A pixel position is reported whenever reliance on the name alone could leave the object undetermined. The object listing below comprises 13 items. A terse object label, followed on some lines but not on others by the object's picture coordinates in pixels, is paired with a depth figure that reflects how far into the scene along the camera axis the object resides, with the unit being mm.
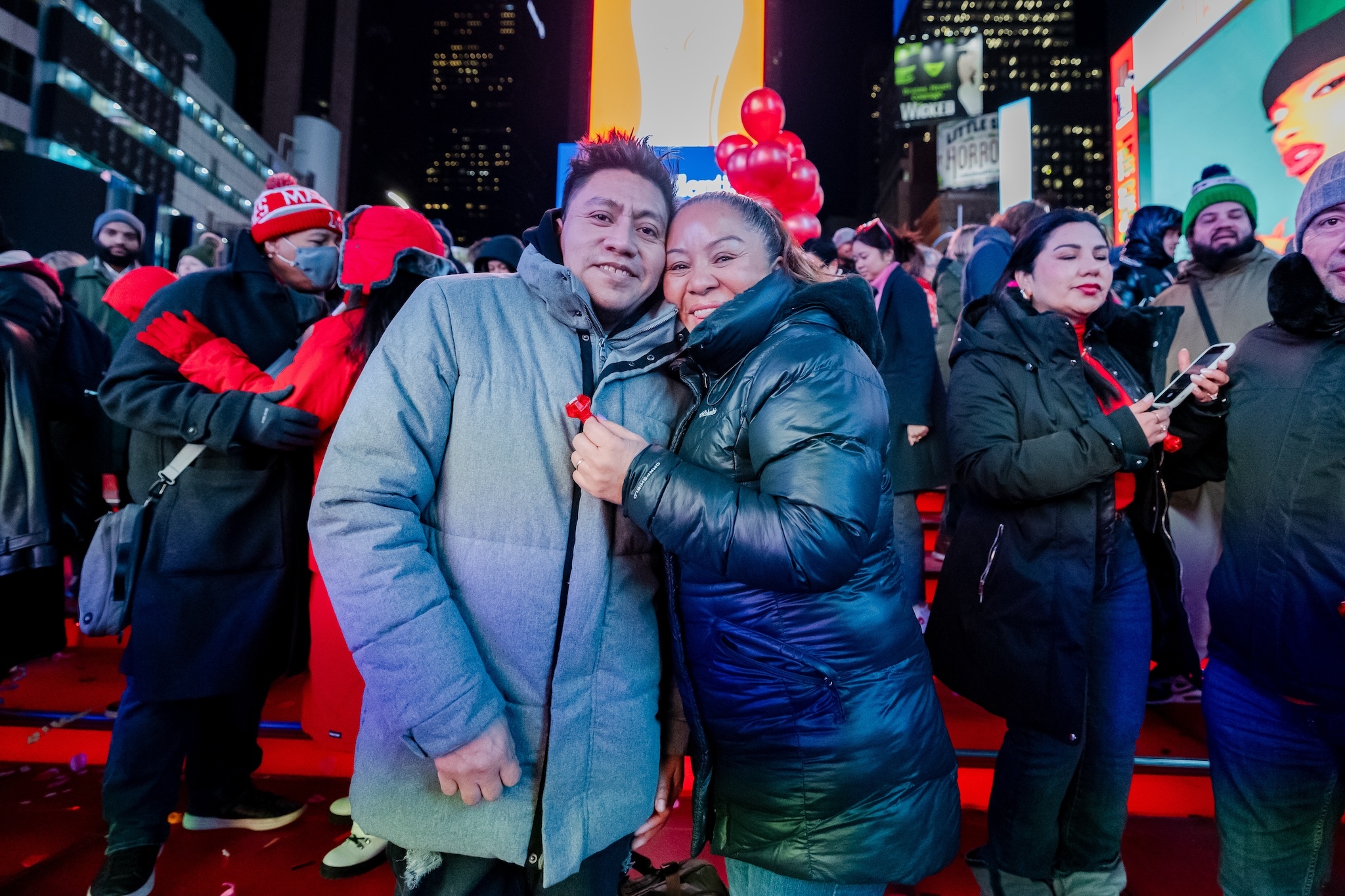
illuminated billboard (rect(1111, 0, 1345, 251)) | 9219
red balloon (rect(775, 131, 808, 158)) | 6090
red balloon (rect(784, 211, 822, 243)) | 5789
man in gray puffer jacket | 1058
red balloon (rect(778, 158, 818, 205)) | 5828
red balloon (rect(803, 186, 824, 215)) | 6168
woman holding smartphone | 1773
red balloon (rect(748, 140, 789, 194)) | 5594
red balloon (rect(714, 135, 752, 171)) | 6312
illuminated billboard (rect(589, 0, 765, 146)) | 7684
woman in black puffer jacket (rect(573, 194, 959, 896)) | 1035
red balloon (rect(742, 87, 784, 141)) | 6246
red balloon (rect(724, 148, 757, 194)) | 5727
